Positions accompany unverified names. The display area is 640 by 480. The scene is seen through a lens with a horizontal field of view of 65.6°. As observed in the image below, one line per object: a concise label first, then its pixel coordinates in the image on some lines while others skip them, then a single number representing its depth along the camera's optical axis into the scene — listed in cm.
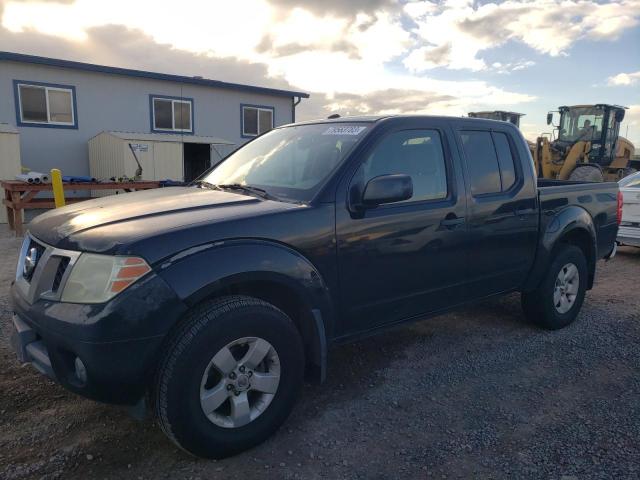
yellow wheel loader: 1612
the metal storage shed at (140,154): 1427
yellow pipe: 756
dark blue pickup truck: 236
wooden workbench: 944
